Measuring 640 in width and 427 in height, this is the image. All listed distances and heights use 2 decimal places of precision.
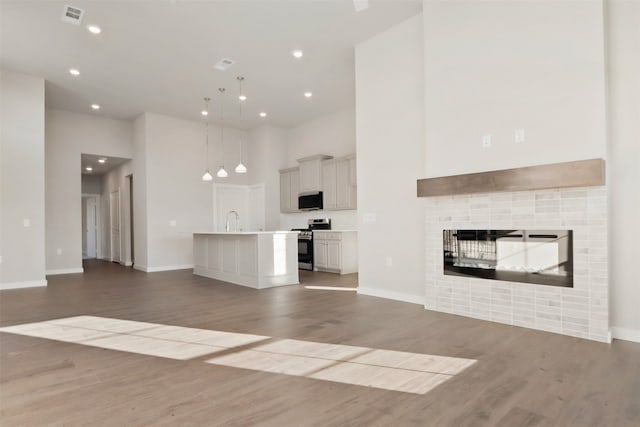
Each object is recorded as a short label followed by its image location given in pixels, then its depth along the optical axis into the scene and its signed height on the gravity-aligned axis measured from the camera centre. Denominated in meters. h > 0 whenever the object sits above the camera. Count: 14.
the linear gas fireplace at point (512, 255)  3.20 -0.44
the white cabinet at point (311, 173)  8.10 +0.96
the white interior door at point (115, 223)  10.33 -0.13
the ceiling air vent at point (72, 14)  4.26 +2.48
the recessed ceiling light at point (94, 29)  4.62 +2.47
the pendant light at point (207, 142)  8.91 +1.85
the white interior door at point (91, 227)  12.14 -0.26
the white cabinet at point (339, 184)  7.46 +0.62
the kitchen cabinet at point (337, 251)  7.09 -0.75
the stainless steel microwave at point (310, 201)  8.10 +0.31
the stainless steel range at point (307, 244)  7.73 -0.64
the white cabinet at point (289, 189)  8.78 +0.64
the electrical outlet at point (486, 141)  3.66 +0.71
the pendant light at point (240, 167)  6.20 +0.85
